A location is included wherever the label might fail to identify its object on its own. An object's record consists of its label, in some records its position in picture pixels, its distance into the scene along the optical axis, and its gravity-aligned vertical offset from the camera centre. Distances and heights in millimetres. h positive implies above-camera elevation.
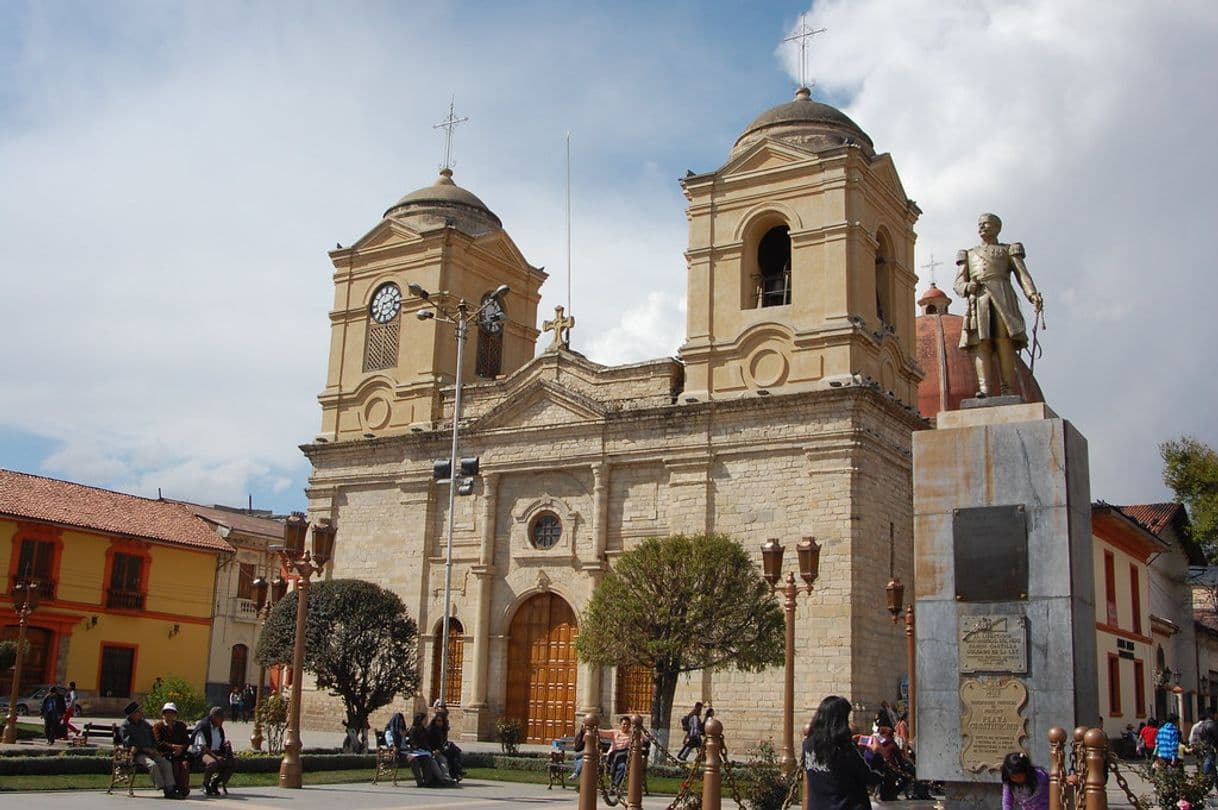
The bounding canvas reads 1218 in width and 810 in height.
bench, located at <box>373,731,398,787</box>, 19359 -1836
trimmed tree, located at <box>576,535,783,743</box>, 23734 +801
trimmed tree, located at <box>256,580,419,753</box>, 25438 +33
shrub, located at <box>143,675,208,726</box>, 28266 -1413
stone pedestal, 10305 +641
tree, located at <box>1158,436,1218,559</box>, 34375 +5547
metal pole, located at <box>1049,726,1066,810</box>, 8898 -719
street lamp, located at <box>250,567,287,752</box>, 23442 +1163
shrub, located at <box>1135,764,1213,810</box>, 13852 -1276
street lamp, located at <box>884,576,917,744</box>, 21203 +981
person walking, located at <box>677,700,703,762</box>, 23512 -1439
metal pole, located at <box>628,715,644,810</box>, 12070 -1117
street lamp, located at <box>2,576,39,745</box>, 24219 +533
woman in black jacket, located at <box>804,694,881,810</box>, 6922 -593
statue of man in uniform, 11930 +3481
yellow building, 39500 +1899
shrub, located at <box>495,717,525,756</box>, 24219 -1701
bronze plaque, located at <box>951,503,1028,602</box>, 10562 +1012
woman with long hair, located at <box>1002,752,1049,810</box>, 8734 -833
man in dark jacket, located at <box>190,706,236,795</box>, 15422 -1408
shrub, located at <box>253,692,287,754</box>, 22734 -1357
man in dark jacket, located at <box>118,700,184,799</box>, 14773 -1340
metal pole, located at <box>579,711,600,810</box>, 11406 -1059
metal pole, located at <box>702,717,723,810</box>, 10758 -1016
